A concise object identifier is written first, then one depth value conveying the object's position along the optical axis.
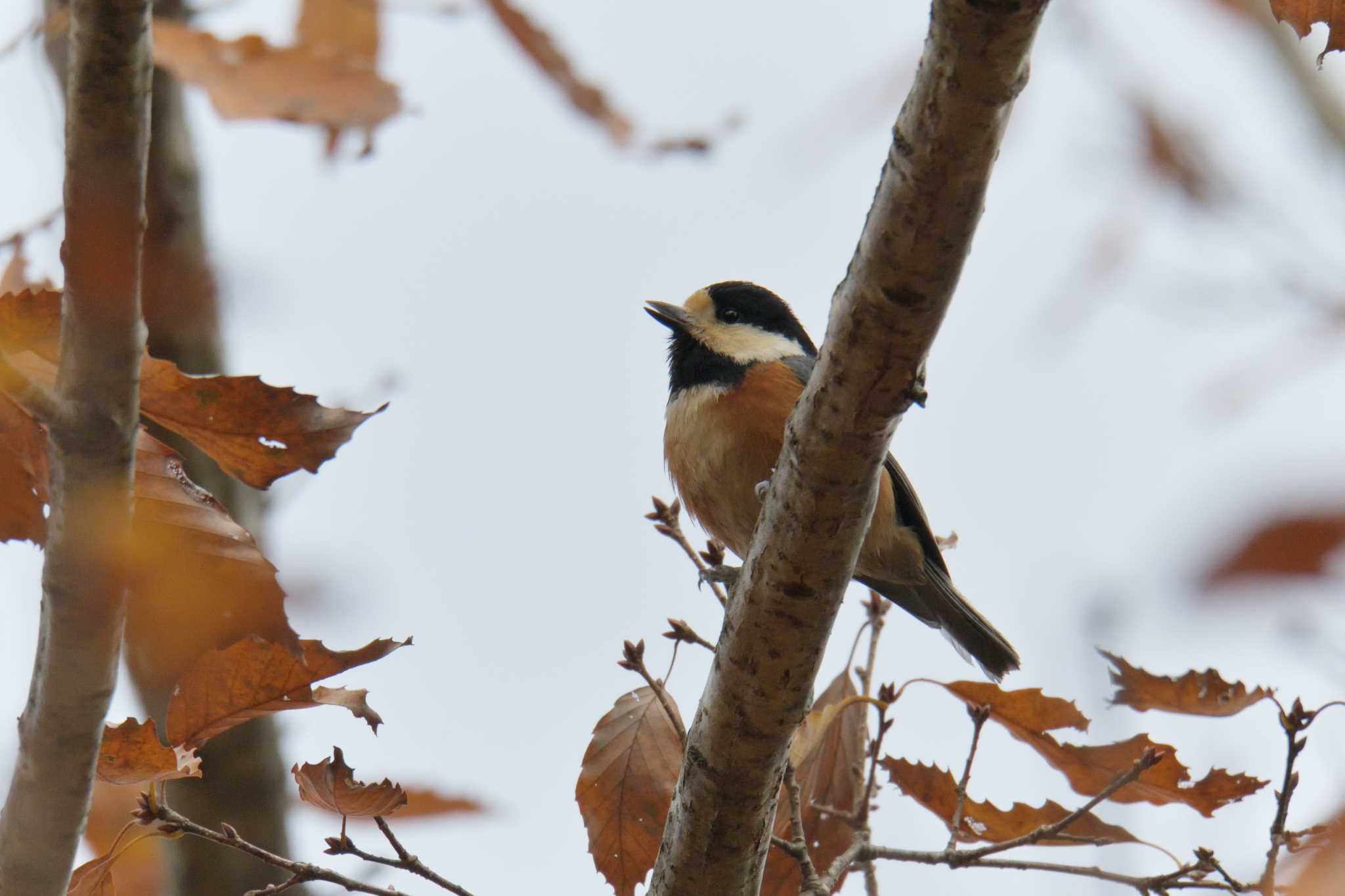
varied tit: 8.55
